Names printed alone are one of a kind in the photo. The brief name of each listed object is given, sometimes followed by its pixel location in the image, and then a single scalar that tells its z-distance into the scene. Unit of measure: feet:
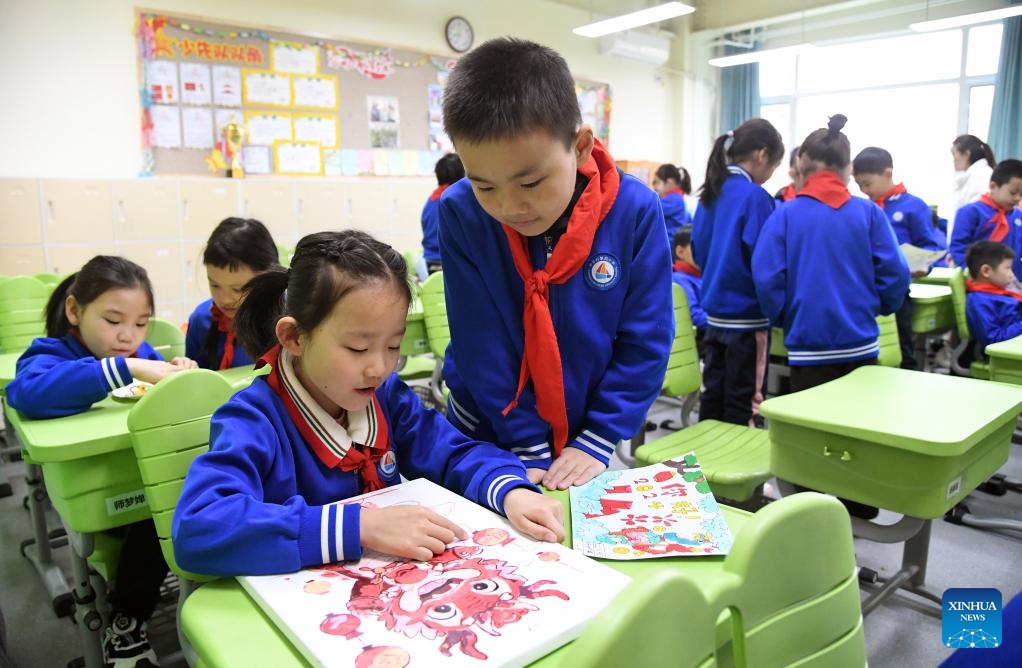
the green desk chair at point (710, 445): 6.07
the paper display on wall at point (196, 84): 15.80
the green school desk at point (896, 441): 4.76
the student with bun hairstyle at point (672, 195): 17.35
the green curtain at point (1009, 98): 22.02
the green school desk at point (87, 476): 4.45
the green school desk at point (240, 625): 2.11
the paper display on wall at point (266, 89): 16.79
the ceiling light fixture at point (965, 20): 20.05
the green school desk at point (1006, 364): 7.41
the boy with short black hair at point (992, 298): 10.45
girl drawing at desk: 2.53
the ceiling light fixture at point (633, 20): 19.21
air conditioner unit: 24.98
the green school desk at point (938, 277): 14.03
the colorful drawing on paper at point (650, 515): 2.68
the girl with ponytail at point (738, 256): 8.70
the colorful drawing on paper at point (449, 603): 2.00
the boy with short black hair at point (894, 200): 13.11
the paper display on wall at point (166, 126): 15.55
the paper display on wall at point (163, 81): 15.42
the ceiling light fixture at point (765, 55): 22.94
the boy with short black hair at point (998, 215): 13.44
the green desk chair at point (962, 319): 10.50
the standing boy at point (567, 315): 3.52
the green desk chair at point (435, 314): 9.84
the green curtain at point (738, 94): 29.12
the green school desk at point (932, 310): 11.88
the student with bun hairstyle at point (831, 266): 7.63
